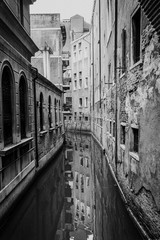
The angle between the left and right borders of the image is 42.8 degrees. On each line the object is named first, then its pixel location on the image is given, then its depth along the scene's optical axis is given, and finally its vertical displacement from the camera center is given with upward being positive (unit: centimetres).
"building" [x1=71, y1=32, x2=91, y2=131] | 2983 +491
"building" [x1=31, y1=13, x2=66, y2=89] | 2012 +768
